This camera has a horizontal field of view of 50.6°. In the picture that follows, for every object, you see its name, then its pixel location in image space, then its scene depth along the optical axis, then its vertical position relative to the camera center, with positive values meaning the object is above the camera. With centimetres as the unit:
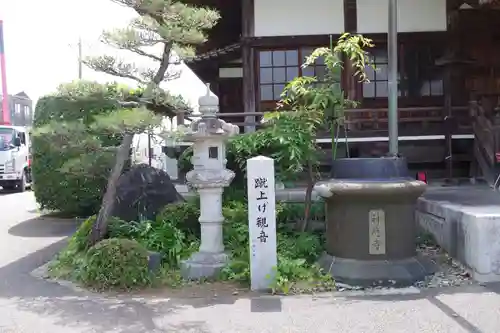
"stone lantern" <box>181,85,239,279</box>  723 -44
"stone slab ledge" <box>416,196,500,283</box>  668 -126
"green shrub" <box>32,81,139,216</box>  725 +23
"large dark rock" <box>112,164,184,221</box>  891 -78
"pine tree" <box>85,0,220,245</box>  739 +156
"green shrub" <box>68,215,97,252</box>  830 -142
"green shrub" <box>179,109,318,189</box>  802 +2
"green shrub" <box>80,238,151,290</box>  675 -152
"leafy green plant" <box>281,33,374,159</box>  764 +80
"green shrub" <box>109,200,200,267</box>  780 -130
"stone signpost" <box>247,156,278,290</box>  662 -95
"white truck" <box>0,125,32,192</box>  2280 -32
